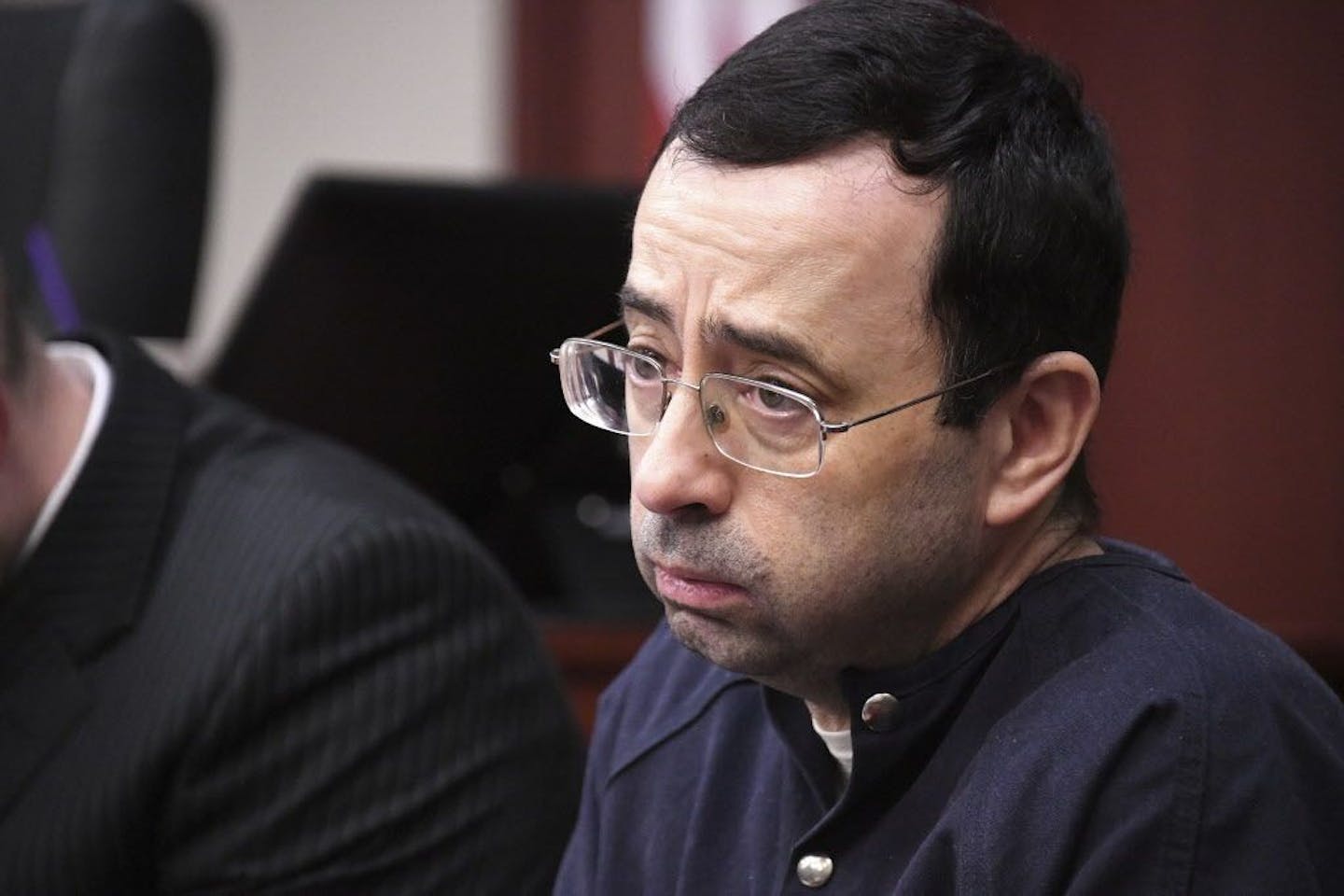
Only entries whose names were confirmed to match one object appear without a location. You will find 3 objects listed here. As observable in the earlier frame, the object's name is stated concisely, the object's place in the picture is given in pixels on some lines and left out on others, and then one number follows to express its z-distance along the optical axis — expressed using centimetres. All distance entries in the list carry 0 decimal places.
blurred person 338
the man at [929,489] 309
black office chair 374
